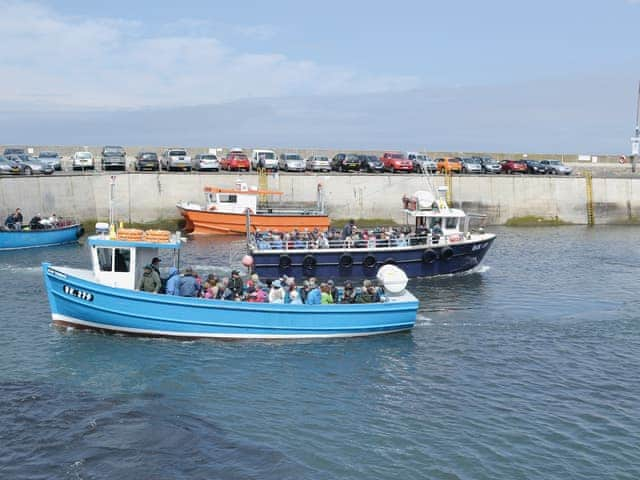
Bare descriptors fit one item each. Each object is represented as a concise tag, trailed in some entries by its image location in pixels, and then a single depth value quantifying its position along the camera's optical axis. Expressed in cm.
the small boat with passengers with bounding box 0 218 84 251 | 3816
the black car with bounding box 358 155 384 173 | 5641
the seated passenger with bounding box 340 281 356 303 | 2288
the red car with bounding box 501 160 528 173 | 6041
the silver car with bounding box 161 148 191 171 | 5141
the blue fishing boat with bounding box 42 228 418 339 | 2153
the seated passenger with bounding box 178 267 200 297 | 2166
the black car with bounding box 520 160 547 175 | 6072
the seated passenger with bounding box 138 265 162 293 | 2181
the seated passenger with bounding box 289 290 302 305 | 2212
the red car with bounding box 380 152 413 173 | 5600
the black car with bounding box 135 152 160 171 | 5031
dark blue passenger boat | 3103
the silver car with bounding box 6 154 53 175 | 4630
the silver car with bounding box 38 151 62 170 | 4950
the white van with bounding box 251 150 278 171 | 5434
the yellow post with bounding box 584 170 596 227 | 5622
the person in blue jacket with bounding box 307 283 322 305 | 2211
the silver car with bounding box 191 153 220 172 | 5188
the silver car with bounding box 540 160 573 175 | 6022
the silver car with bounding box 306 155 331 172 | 5462
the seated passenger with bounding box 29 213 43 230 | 4000
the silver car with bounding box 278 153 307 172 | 5406
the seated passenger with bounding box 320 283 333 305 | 2251
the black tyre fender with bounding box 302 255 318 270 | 3097
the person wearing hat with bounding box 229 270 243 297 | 2209
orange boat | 4416
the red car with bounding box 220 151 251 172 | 5431
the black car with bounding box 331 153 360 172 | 5650
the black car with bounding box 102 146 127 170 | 5050
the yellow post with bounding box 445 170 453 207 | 5405
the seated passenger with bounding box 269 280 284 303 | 2209
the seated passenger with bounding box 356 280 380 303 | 2283
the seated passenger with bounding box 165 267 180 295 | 2162
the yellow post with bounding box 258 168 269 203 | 5103
